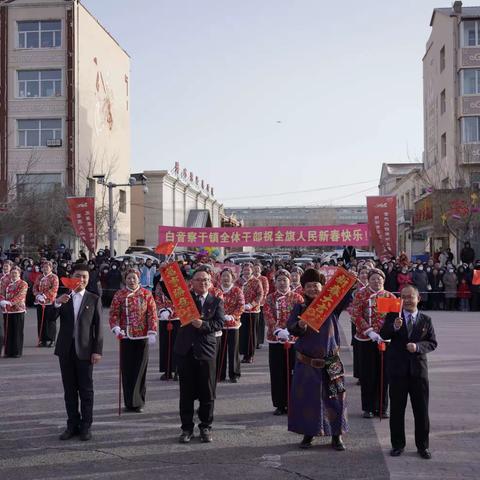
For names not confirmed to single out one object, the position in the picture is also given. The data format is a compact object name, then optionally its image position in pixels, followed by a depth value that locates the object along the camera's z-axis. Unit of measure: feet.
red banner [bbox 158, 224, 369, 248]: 81.61
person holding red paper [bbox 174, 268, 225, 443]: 22.00
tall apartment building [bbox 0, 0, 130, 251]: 120.47
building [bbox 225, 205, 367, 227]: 369.09
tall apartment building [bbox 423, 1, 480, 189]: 114.21
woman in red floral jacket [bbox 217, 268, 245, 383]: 32.78
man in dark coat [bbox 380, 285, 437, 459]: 20.33
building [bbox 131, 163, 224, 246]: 159.33
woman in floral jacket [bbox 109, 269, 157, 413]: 26.61
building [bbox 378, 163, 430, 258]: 145.59
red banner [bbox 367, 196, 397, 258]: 77.15
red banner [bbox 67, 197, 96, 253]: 84.58
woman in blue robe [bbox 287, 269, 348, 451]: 21.03
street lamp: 94.18
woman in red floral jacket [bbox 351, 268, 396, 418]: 25.89
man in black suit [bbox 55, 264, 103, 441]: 22.59
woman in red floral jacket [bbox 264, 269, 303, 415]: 26.20
